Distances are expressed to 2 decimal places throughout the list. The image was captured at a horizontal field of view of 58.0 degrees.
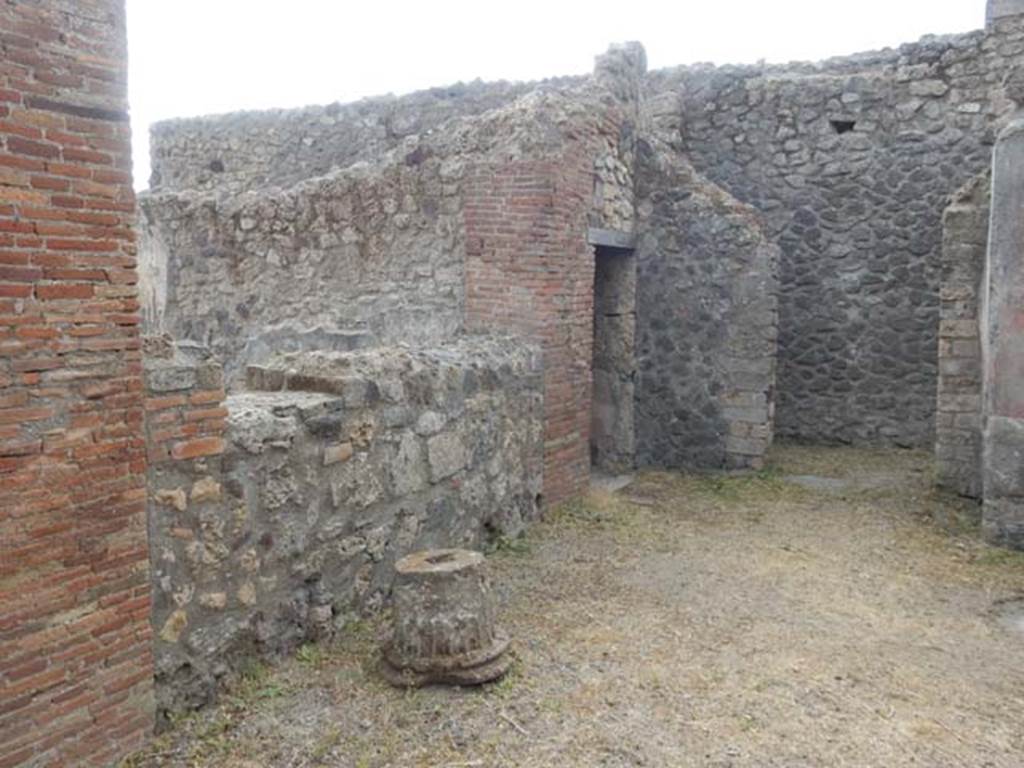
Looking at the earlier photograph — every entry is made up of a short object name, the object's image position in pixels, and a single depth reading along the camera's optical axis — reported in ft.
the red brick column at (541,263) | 25.03
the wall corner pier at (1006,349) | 22.58
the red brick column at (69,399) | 10.90
